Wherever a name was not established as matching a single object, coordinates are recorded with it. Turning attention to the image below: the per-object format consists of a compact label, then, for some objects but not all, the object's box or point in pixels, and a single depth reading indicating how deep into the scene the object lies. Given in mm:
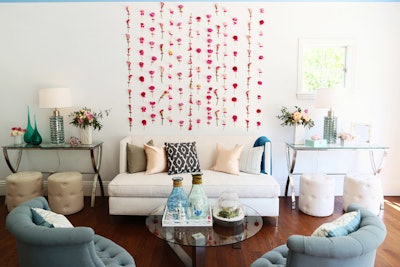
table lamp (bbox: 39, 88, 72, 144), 3586
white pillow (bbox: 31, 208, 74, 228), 1655
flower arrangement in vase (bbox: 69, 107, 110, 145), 3678
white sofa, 3098
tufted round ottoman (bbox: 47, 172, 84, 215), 3369
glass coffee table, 1995
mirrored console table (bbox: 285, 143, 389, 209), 3496
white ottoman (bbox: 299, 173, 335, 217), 3320
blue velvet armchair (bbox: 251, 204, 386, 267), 1364
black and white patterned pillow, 3408
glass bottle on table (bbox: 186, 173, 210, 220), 2258
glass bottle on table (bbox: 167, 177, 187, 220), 2269
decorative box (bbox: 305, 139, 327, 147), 3543
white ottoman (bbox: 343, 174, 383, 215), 3303
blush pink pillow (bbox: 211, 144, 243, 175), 3426
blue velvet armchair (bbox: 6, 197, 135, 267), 1500
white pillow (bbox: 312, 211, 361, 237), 1472
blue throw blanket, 3510
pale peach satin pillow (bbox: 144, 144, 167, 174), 3418
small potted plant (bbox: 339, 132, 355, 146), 3599
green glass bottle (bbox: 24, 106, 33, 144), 3760
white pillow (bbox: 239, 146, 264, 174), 3457
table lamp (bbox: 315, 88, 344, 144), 3498
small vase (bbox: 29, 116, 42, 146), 3750
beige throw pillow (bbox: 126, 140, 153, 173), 3488
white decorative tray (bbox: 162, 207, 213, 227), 2193
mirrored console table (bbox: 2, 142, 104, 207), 3570
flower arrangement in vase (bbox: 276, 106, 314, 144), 3684
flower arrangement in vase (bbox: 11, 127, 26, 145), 3734
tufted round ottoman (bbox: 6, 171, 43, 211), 3418
